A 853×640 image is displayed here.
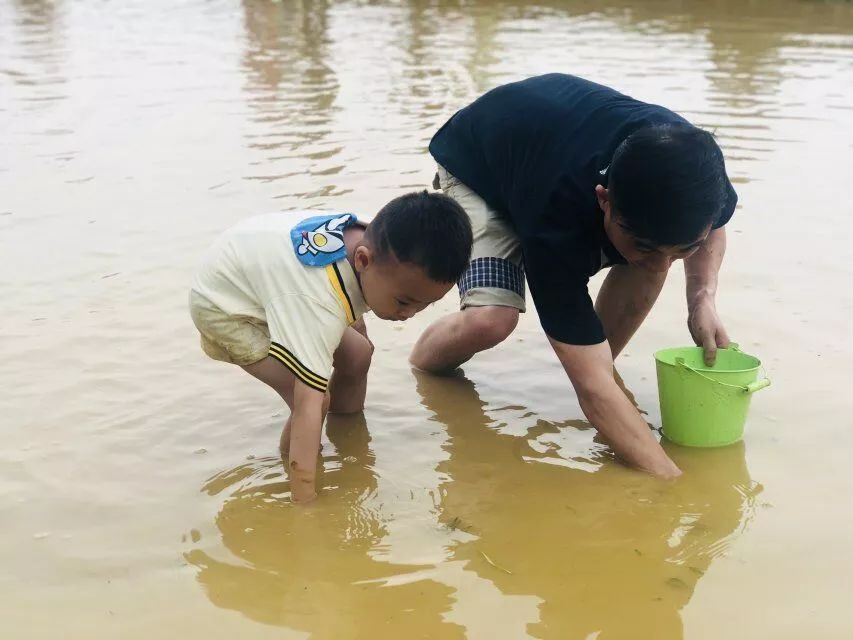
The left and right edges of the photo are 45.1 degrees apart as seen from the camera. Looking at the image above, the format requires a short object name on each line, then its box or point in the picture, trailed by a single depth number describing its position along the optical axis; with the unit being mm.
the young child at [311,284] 2662
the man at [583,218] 2570
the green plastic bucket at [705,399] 3109
